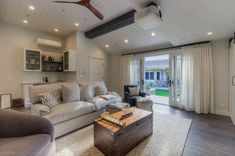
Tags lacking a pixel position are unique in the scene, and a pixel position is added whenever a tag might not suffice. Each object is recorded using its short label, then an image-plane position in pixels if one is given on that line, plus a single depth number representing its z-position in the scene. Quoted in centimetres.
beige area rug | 202
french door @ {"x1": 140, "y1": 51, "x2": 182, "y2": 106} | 484
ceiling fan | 256
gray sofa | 247
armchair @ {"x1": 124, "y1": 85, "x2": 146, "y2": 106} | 425
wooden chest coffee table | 181
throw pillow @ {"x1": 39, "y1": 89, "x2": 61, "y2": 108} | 267
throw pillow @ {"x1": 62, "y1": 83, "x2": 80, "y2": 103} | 311
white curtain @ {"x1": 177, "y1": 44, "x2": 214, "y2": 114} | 407
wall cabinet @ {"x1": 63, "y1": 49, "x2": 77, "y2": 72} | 518
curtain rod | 427
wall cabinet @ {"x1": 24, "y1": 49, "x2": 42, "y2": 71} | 477
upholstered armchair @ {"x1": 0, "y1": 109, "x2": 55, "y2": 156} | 120
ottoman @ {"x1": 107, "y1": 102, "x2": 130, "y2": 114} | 293
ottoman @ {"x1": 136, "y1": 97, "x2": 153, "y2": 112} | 381
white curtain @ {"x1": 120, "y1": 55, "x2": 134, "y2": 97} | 611
